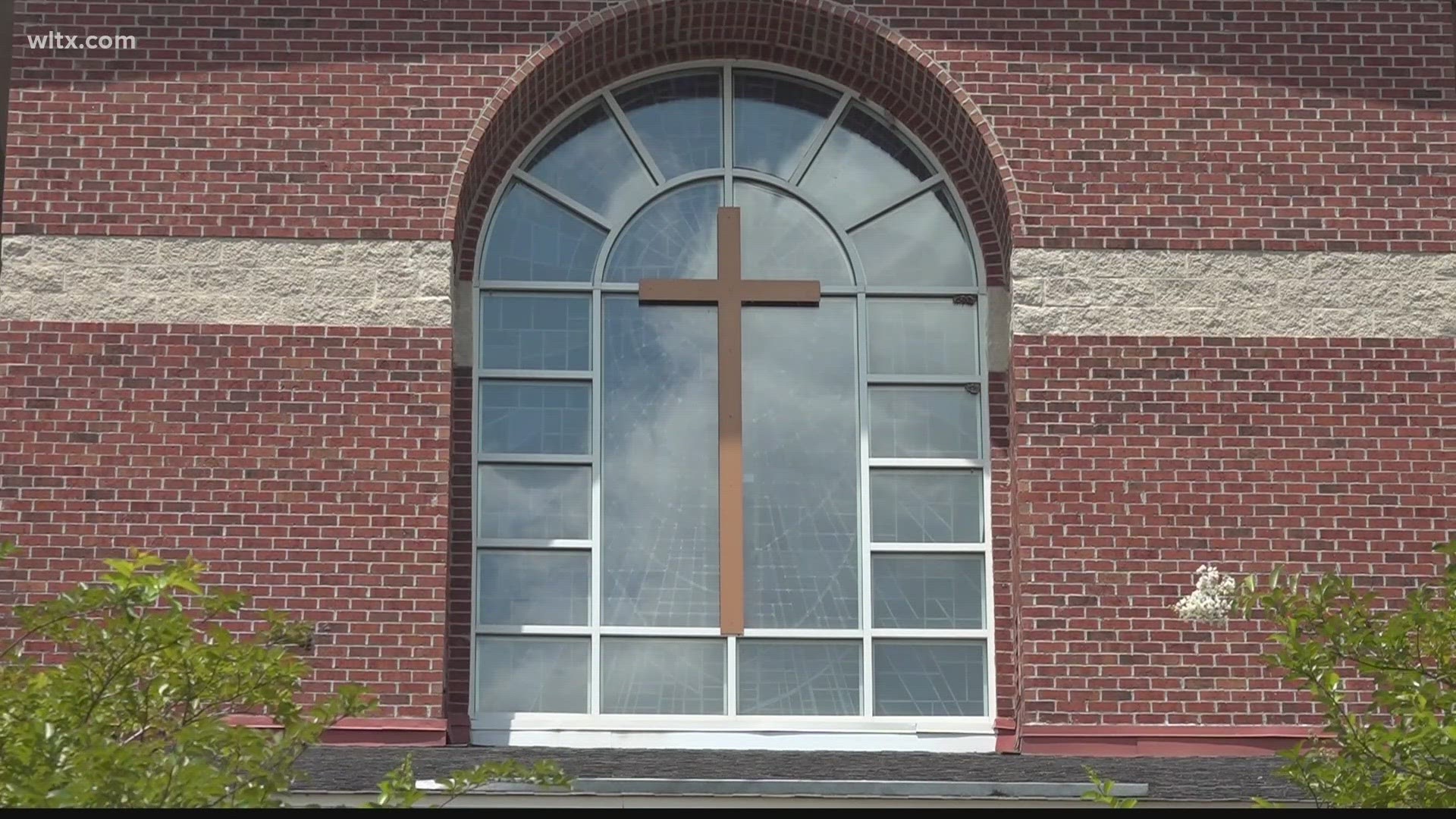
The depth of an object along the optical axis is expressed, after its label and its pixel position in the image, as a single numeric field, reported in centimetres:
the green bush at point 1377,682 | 882
